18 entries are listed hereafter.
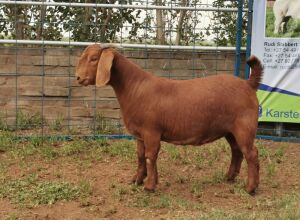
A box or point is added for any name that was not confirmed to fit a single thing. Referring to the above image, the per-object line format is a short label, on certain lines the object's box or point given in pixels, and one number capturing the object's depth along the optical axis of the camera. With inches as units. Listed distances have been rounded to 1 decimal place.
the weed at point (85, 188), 231.9
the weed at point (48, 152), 286.2
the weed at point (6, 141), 296.3
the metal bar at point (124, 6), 309.2
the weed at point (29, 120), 326.0
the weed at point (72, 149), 293.1
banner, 320.8
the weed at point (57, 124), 329.1
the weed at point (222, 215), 200.2
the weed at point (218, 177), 253.1
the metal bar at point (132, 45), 316.2
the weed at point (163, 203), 217.8
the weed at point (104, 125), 330.0
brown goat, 224.1
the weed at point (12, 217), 201.2
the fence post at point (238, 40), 324.8
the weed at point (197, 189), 235.5
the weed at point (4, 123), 323.5
